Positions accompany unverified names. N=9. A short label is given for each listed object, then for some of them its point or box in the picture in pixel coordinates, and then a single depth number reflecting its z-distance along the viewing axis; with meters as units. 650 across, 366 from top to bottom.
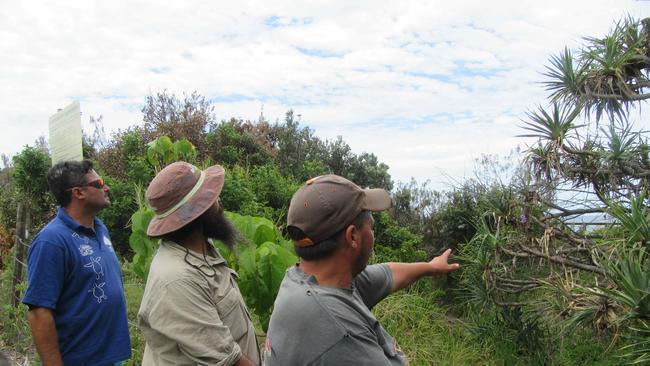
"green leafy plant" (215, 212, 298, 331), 3.53
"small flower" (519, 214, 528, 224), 6.28
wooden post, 6.55
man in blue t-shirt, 2.95
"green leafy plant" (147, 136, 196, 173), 4.83
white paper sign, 3.61
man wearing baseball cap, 1.57
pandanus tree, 5.49
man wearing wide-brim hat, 2.26
